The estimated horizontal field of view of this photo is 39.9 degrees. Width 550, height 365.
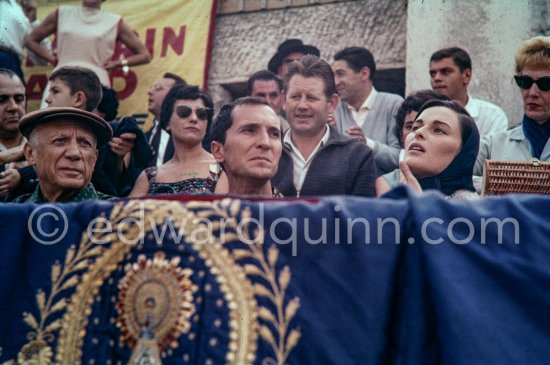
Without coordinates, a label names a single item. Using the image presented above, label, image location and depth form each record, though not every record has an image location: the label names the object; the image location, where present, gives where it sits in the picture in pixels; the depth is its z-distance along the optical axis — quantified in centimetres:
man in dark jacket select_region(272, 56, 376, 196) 346
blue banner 165
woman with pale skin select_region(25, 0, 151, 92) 529
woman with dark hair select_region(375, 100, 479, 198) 319
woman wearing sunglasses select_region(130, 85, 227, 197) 381
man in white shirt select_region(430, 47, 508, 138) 431
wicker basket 270
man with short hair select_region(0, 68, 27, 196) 424
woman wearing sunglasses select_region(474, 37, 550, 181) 350
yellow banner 588
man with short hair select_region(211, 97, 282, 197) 321
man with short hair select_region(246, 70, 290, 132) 454
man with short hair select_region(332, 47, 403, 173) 431
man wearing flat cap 292
